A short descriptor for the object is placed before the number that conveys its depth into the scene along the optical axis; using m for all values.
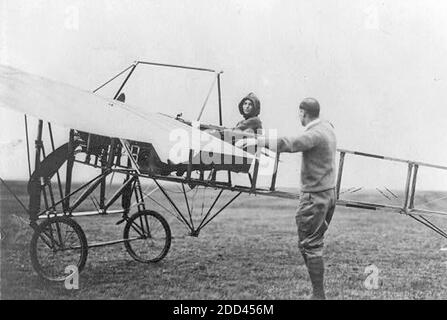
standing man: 5.82
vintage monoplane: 5.85
